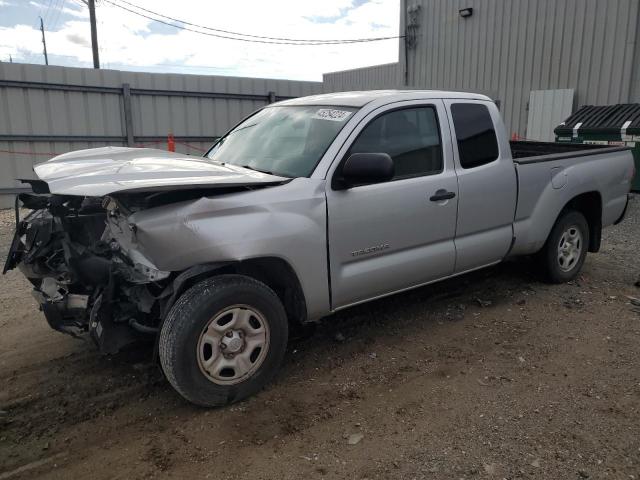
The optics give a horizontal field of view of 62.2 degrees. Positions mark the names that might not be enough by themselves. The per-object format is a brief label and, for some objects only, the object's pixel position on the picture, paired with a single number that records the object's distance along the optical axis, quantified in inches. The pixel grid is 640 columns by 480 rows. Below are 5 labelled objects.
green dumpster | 401.7
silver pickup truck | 117.4
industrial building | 508.4
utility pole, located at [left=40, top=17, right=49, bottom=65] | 1648.6
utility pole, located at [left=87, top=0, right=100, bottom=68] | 679.1
